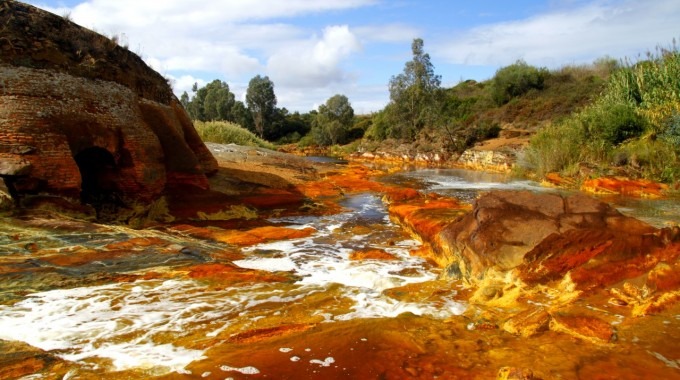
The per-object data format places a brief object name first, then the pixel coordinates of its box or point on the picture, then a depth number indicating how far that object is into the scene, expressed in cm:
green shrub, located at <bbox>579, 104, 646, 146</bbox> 1750
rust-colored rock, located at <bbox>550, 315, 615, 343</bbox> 407
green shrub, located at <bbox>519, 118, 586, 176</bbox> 1852
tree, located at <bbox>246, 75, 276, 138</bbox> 6069
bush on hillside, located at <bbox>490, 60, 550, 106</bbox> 3878
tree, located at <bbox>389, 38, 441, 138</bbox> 3994
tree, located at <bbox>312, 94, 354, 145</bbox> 5578
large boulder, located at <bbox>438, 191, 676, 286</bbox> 554
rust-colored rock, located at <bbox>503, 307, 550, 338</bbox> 425
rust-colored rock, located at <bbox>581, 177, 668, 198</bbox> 1380
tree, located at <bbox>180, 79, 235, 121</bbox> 5831
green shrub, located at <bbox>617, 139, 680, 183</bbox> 1493
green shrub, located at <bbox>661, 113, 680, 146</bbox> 1525
